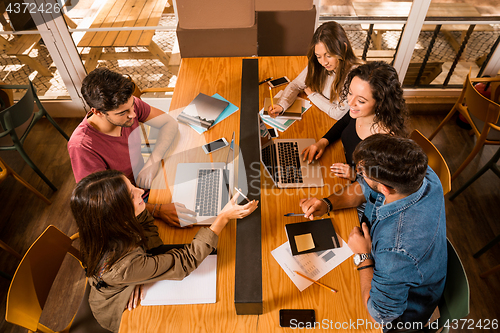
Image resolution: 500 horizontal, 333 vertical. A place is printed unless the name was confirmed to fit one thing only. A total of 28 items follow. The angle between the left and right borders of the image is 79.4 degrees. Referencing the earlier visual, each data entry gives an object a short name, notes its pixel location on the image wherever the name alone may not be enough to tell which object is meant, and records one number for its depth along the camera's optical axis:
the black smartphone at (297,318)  1.15
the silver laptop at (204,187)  1.45
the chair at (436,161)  1.53
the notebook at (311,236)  1.34
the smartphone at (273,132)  1.82
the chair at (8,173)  2.06
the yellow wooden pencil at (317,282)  1.22
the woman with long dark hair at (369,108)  1.48
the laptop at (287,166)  1.58
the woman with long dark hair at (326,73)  1.75
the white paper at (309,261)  1.27
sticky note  1.34
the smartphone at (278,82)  2.13
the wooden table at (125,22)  2.65
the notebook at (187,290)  1.21
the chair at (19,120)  2.02
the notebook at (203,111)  1.90
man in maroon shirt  1.46
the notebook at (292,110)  1.93
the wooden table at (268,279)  1.16
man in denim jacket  1.08
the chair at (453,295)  1.12
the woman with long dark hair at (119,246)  1.08
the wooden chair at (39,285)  1.19
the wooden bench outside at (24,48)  2.64
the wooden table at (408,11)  2.57
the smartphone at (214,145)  1.74
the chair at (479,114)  1.99
